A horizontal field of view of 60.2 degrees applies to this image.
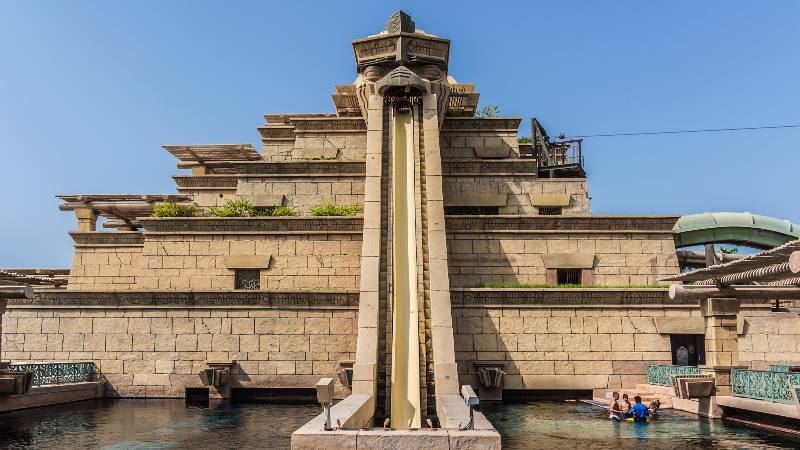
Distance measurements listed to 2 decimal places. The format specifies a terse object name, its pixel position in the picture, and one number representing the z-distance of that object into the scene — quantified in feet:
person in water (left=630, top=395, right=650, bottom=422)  61.82
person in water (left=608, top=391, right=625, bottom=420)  63.98
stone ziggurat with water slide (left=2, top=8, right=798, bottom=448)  76.79
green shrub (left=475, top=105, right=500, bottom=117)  188.23
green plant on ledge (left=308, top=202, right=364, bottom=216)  95.81
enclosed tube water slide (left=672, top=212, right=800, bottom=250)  120.78
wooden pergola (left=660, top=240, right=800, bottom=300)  51.90
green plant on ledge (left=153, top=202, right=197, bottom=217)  96.53
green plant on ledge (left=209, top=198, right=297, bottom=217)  97.70
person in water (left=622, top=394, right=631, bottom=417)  64.13
